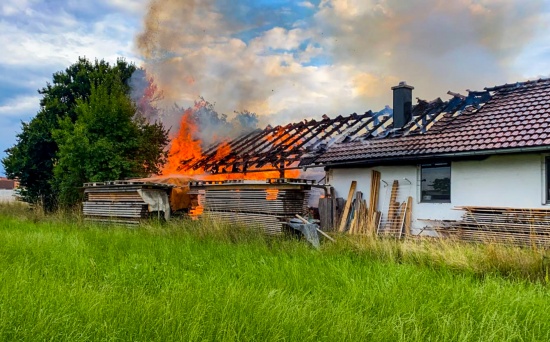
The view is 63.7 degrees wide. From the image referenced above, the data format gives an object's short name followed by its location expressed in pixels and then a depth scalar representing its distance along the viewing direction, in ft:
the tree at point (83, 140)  63.62
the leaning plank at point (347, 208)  48.49
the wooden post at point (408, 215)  45.52
